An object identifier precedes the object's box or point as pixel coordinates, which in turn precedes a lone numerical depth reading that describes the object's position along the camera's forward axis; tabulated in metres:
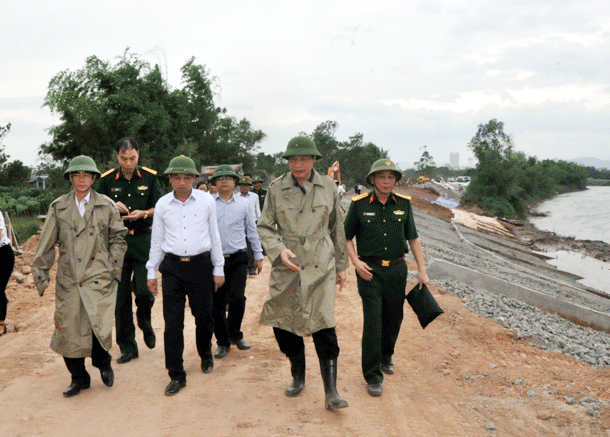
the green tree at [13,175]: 27.02
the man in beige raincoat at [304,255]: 4.07
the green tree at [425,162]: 95.25
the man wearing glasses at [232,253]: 5.67
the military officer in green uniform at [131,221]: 5.18
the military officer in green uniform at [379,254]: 4.67
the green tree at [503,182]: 52.06
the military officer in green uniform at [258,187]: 11.27
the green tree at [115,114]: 27.69
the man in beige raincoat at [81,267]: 4.31
